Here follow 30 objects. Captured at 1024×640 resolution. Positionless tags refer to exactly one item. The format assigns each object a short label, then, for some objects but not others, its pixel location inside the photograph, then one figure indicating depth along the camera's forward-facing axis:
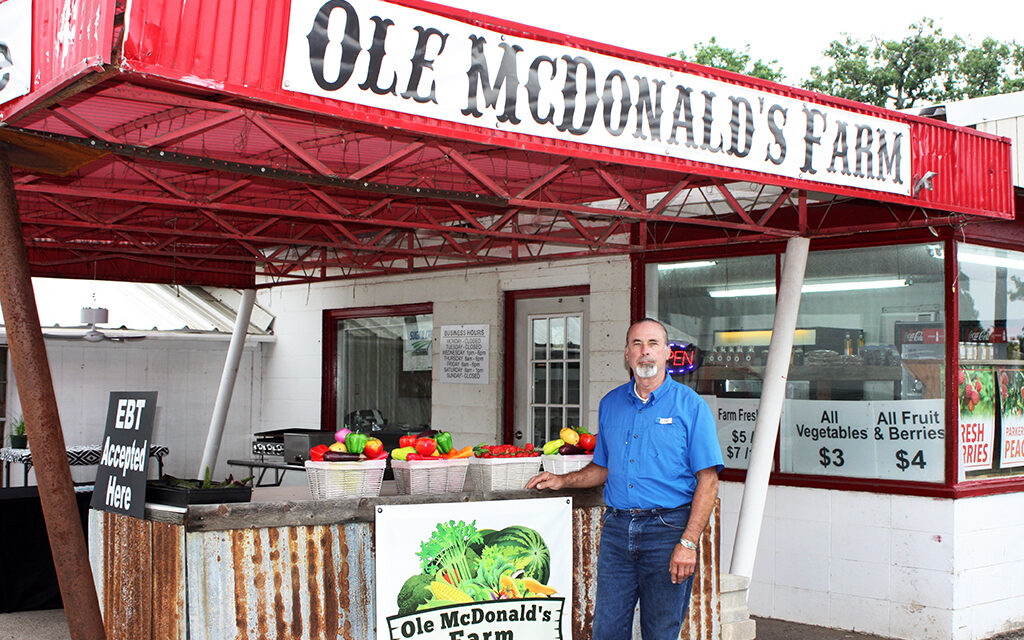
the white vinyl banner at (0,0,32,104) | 4.27
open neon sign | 9.08
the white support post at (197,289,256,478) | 12.70
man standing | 4.65
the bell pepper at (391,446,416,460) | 5.36
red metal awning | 3.84
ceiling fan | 12.57
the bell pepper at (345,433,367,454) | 5.15
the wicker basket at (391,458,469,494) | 5.25
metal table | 11.65
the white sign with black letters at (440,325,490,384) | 11.16
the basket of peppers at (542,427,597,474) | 5.93
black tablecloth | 7.52
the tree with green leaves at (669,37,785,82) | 36.85
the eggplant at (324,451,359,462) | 5.04
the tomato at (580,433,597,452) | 6.09
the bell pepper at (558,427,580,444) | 6.02
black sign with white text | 4.71
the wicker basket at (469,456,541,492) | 5.47
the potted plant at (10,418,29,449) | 11.90
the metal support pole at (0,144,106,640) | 4.45
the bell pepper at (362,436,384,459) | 5.17
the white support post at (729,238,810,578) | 7.32
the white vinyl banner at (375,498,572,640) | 4.92
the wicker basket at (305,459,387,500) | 4.96
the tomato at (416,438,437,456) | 5.39
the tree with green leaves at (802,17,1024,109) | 33.12
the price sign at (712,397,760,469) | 8.68
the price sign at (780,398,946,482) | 7.66
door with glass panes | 10.34
